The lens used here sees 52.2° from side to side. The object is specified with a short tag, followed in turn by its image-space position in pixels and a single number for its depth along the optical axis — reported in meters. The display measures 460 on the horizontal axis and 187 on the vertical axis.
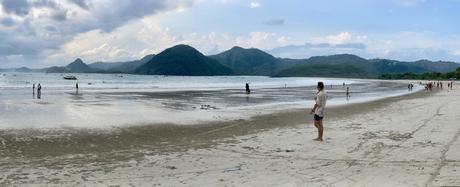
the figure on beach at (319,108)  14.83
